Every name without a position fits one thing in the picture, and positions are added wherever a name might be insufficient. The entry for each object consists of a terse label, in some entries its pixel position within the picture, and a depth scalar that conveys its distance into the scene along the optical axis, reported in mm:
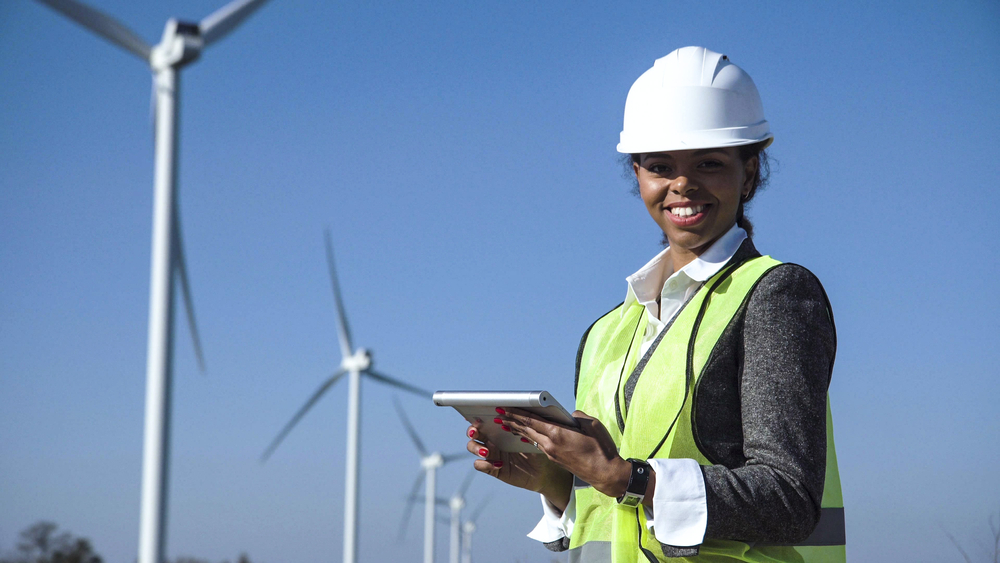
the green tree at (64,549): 48969
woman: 3391
